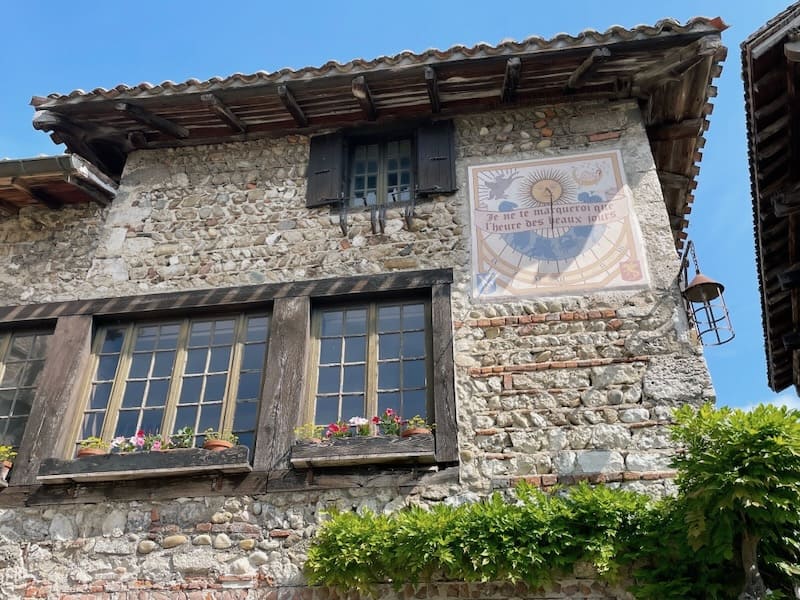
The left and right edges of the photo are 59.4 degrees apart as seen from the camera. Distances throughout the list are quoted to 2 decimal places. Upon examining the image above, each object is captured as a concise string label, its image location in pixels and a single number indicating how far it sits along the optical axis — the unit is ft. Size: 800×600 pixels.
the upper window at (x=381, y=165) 21.74
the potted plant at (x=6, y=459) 18.13
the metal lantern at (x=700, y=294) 16.87
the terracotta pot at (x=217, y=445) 17.31
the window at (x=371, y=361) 18.26
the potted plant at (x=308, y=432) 17.61
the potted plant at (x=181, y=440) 18.08
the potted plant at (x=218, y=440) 17.34
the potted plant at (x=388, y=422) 17.34
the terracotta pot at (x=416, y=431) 16.88
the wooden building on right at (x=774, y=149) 17.28
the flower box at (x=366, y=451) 16.55
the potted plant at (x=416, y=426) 16.89
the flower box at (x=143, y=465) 17.02
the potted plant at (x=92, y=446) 17.93
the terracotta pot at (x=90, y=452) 17.88
